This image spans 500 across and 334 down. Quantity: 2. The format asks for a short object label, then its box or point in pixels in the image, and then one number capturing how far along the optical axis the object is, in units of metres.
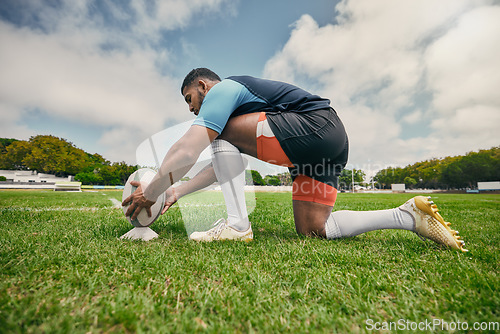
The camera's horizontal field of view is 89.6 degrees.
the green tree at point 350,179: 81.47
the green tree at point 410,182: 75.69
